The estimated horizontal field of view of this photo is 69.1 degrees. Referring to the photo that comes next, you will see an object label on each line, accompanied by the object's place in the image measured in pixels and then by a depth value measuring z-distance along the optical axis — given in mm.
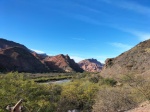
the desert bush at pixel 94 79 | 28240
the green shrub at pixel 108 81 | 24045
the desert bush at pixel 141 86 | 11423
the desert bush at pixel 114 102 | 11850
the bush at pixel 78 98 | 15193
